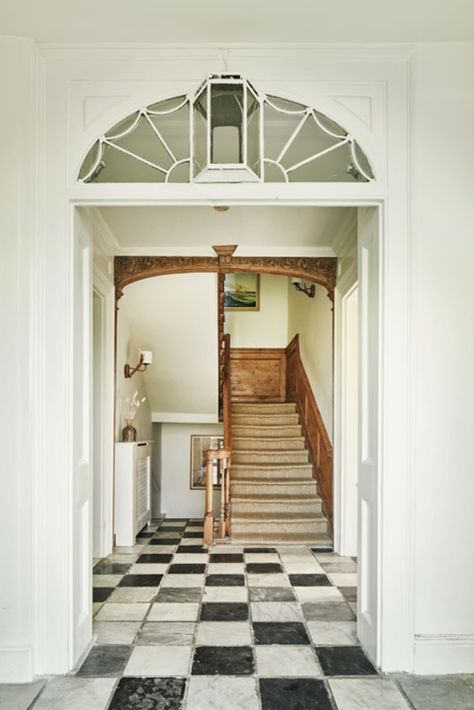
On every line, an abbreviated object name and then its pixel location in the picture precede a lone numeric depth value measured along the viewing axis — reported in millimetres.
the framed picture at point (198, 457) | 9133
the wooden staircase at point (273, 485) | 5688
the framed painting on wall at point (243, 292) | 9617
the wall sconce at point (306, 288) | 6963
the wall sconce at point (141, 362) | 6117
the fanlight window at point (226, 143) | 2736
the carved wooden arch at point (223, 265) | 5441
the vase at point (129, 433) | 5668
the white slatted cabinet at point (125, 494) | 5441
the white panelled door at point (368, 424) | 2791
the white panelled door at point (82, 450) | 2771
